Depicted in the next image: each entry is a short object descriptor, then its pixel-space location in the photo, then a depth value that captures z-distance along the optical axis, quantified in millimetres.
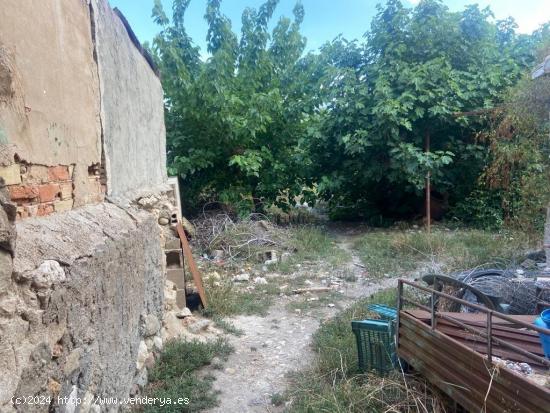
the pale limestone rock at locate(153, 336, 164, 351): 3439
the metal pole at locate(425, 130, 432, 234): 8328
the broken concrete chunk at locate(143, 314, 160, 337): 3148
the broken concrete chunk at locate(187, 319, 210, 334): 4176
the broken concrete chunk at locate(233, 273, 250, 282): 6039
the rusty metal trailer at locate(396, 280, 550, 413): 1845
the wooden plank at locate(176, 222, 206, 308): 4676
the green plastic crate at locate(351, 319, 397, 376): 3115
